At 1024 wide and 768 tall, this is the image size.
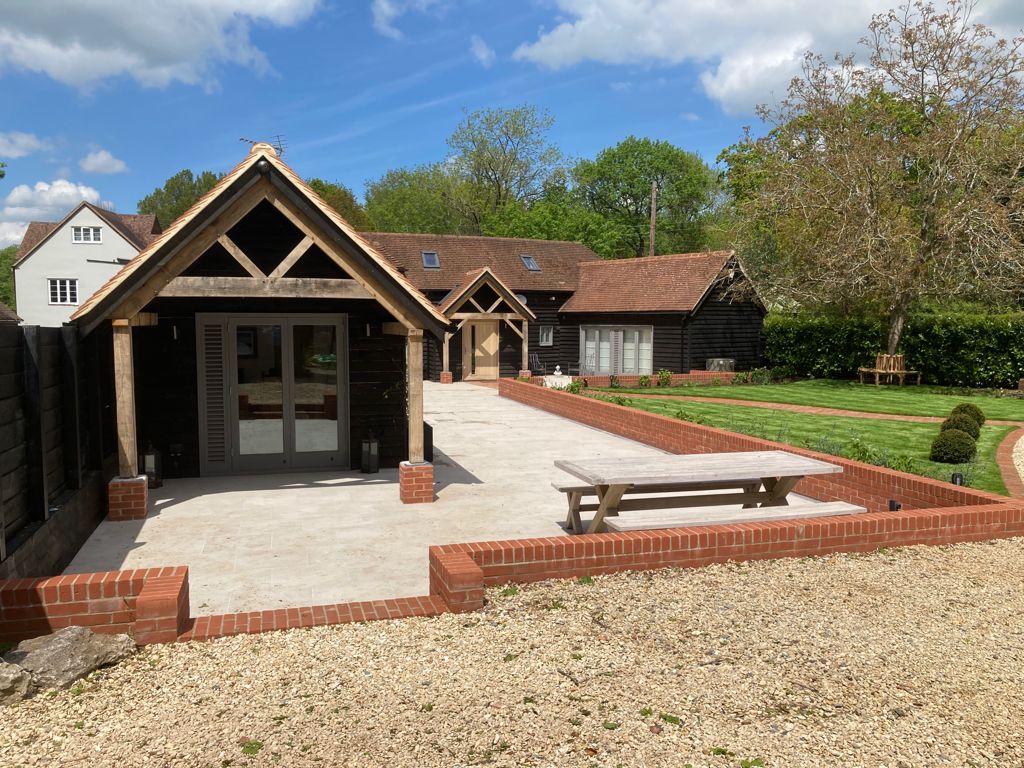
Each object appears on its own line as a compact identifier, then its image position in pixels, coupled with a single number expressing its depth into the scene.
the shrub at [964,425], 13.10
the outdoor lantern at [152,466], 10.38
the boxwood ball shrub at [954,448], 11.69
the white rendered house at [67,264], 46.00
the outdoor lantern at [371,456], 11.56
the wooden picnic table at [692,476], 7.66
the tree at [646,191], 67.06
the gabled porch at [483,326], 29.31
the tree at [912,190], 25.80
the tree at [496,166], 61.41
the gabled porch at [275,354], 9.27
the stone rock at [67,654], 4.63
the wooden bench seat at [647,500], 8.19
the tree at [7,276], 86.38
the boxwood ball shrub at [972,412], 14.16
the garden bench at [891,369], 26.75
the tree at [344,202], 63.91
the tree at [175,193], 92.12
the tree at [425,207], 64.12
